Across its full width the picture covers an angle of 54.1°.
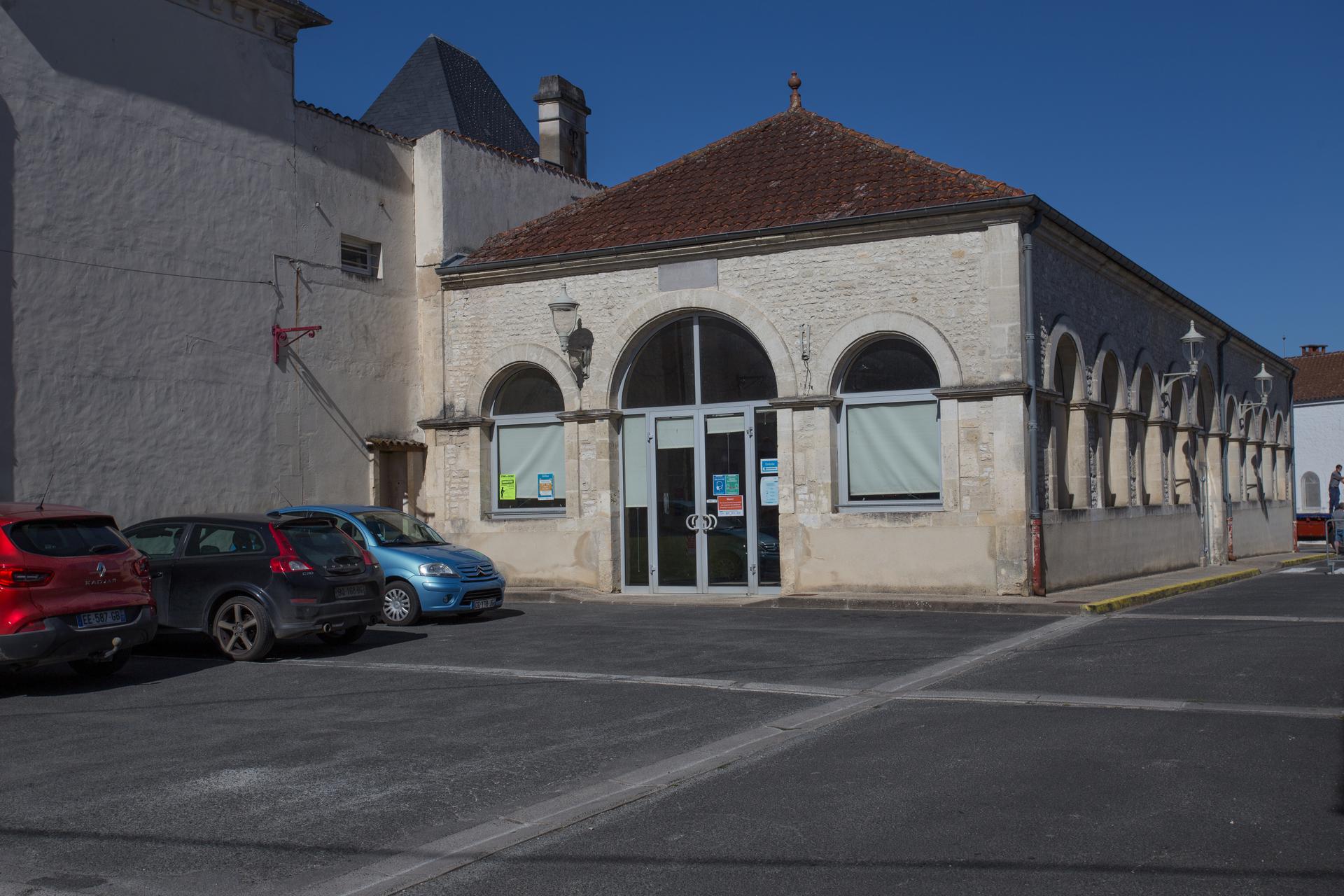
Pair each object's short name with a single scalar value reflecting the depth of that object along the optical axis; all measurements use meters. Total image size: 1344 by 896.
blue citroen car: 15.14
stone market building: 16.98
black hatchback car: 12.14
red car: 9.86
